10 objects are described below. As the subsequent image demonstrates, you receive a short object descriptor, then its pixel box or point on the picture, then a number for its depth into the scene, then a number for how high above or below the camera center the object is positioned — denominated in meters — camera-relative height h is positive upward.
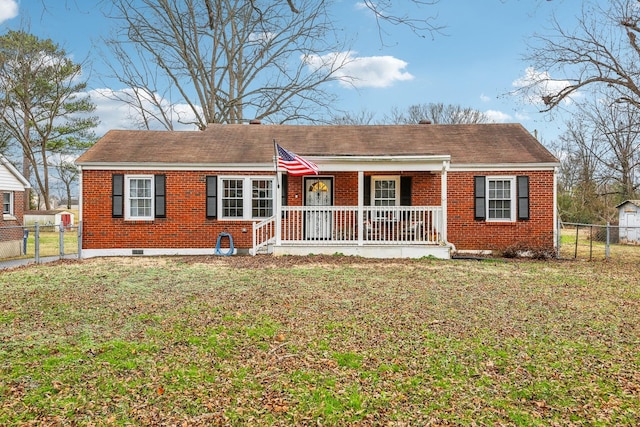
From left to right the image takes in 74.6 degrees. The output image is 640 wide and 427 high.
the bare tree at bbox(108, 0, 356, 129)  23.50 +8.48
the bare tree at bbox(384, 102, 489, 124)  38.03 +9.45
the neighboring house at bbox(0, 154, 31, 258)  16.42 +0.44
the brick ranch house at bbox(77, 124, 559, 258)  13.10 +0.53
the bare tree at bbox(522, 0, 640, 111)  12.48 +4.82
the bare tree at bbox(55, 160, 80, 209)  34.81 +3.68
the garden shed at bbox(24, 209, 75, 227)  33.45 -0.14
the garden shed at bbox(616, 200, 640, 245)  20.88 -0.19
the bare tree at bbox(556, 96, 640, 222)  25.44 +2.31
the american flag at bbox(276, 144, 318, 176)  10.63 +1.33
